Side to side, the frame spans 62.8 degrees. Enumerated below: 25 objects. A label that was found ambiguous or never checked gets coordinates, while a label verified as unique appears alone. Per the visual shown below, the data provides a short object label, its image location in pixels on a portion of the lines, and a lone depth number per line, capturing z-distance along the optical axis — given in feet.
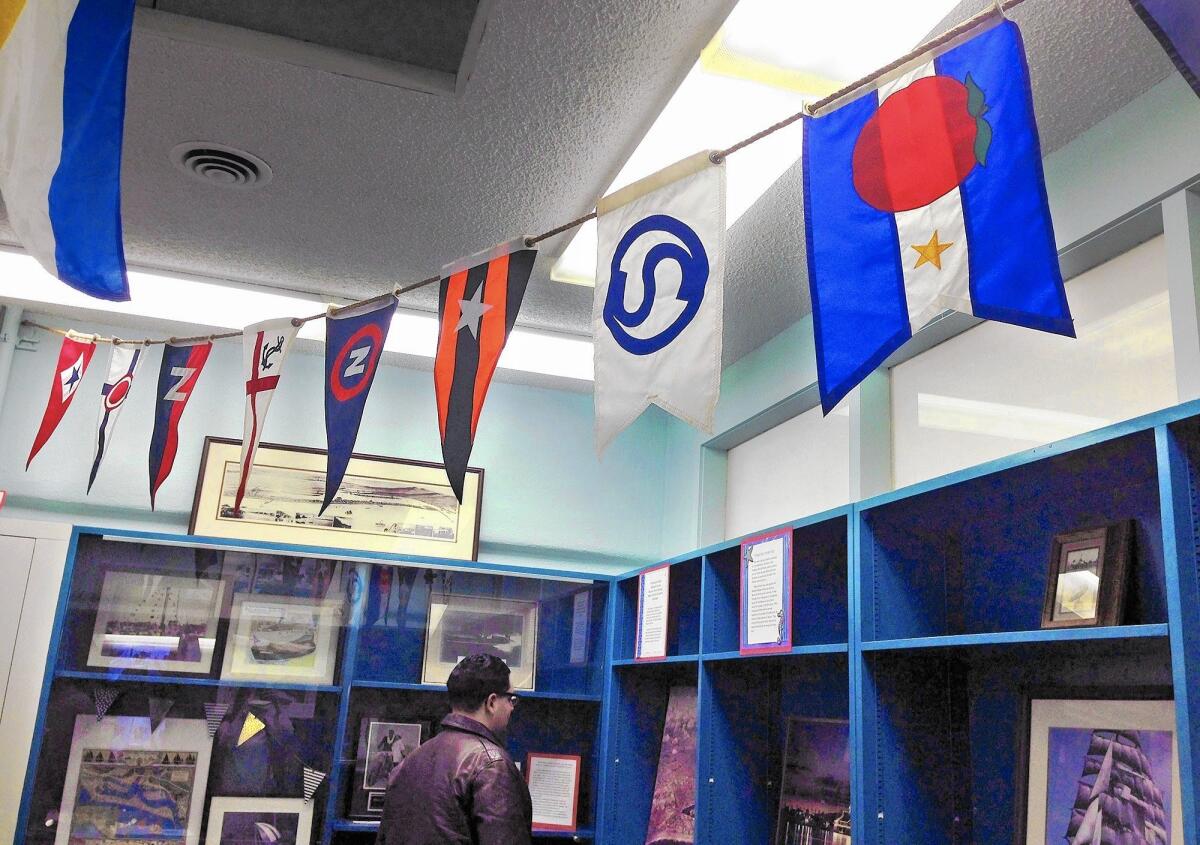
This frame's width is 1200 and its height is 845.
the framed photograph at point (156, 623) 11.80
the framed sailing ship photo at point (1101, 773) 5.98
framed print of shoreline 13.57
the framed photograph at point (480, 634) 12.85
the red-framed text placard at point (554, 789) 12.72
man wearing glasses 8.02
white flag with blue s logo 5.73
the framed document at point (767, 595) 8.77
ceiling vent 9.09
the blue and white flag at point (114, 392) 11.51
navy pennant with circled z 8.65
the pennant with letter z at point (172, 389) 10.73
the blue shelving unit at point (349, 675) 11.51
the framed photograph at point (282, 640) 12.17
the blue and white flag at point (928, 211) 4.33
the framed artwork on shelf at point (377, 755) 12.14
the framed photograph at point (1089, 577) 6.11
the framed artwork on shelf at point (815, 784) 8.77
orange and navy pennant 7.49
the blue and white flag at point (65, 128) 3.95
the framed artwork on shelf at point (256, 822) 11.73
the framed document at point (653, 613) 11.54
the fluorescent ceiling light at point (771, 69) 6.85
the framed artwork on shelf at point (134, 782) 11.34
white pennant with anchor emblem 9.59
